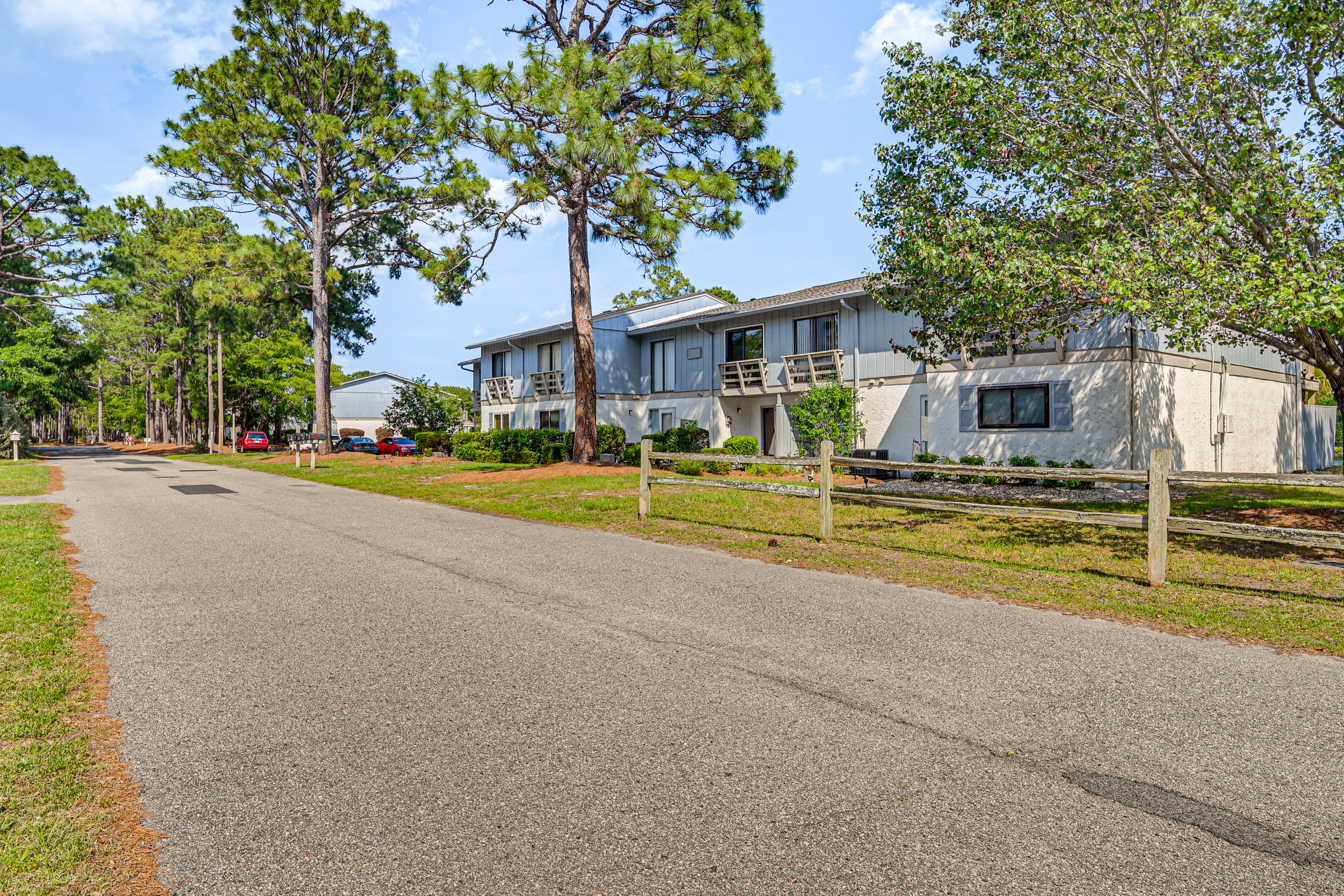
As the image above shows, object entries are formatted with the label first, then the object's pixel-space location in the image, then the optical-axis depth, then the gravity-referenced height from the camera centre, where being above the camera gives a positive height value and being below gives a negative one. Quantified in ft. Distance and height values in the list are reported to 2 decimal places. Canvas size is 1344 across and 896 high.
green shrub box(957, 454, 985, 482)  68.13 -2.96
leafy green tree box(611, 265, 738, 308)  188.14 +34.52
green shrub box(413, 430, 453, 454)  133.59 -1.66
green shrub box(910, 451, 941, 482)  70.08 -3.06
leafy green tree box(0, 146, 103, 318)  122.62 +33.06
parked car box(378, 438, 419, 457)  137.39 -2.70
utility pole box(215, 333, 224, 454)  150.30 +14.14
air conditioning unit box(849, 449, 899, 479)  70.59 -3.87
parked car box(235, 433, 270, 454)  166.20 -1.88
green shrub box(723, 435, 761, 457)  89.71 -1.88
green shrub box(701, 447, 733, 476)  74.13 -3.69
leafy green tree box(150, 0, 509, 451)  112.16 +43.28
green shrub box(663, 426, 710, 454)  94.84 -1.18
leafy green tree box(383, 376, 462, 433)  162.50 +4.54
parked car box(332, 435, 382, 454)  149.89 -2.36
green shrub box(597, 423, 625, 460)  98.17 -1.09
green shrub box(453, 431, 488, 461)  107.04 -1.91
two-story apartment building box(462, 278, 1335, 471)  64.90 +4.10
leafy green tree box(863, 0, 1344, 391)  31.68 +11.86
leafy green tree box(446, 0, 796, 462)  62.03 +26.04
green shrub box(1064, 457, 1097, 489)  61.31 -4.42
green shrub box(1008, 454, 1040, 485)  66.13 -2.93
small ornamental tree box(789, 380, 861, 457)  81.97 +1.30
